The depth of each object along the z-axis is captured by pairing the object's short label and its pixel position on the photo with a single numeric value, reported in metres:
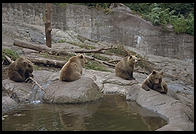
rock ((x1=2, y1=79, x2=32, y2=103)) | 9.95
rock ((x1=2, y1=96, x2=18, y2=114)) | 9.04
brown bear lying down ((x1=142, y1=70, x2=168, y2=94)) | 9.88
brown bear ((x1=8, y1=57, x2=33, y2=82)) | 10.71
